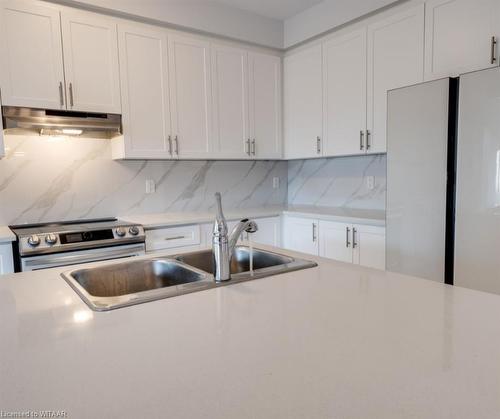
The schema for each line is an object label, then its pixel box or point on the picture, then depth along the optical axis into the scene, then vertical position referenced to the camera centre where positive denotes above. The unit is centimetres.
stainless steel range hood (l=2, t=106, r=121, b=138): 248 +40
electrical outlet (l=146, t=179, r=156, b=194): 338 -6
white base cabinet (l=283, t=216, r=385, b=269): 279 -51
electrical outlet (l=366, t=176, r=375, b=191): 341 -7
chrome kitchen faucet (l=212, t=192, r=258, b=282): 125 -23
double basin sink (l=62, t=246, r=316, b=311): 129 -35
